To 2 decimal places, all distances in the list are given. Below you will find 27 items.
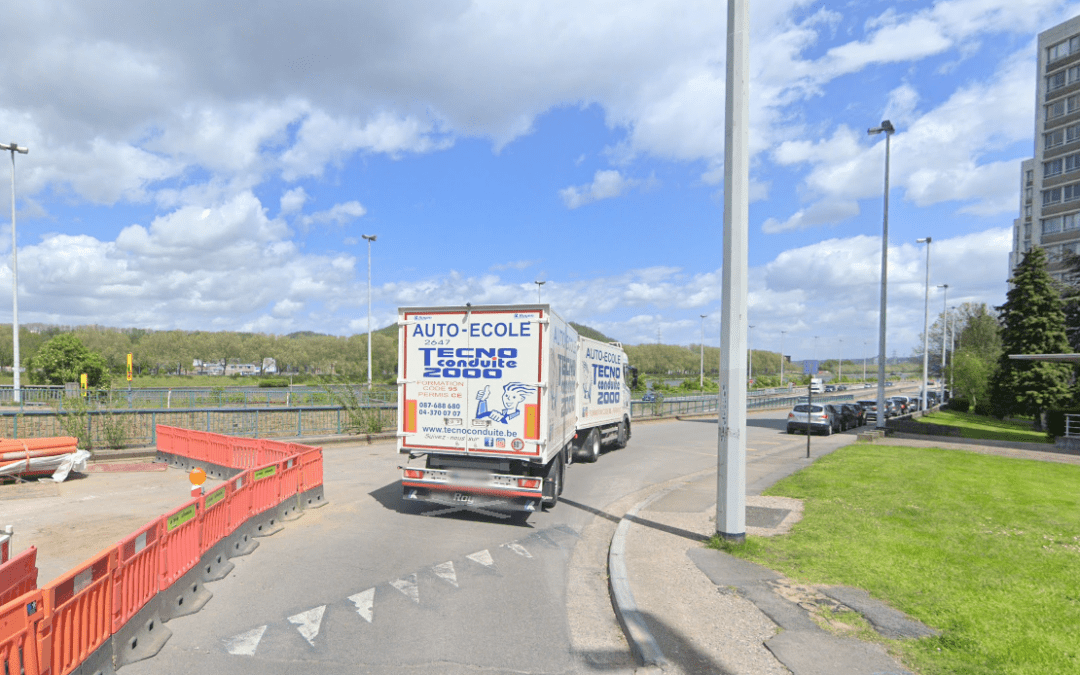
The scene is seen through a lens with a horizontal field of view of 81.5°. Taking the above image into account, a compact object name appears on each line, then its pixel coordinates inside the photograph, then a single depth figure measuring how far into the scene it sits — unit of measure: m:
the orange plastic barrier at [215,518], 6.93
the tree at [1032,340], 31.78
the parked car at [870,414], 40.51
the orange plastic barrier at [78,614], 4.10
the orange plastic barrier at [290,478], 9.86
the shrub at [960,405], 52.17
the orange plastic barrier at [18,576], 4.60
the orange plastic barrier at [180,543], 5.85
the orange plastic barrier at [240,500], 7.88
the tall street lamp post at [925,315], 47.28
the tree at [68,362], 49.84
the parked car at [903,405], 45.90
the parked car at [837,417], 30.43
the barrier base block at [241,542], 7.73
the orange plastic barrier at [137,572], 4.96
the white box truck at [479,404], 9.78
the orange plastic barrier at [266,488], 8.77
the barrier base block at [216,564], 6.85
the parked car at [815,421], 29.00
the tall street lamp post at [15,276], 24.98
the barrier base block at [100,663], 4.45
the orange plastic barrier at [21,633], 3.72
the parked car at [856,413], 32.94
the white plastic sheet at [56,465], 12.69
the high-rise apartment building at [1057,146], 59.59
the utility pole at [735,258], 8.13
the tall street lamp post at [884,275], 27.64
